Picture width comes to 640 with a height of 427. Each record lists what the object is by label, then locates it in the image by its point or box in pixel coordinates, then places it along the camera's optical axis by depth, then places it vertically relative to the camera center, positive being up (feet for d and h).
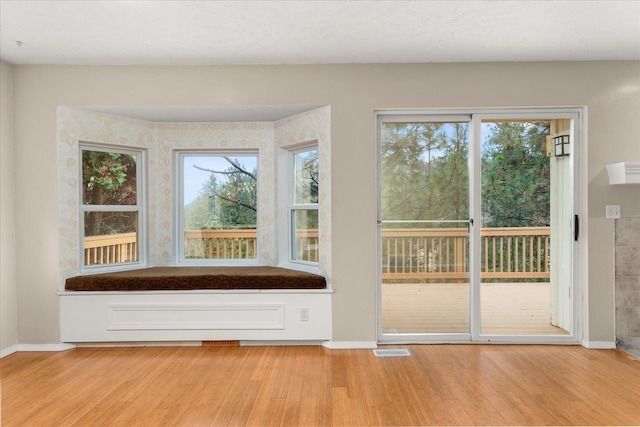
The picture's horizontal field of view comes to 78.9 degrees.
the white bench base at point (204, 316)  11.06 -2.90
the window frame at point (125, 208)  11.86 +0.22
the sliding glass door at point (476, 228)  11.24 -0.43
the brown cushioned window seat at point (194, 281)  11.05 -1.92
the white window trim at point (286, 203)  13.02 +0.37
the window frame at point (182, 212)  13.37 +0.09
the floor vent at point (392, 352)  10.48 -3.79
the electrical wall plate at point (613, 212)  10.85 +0.02
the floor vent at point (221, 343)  11.23 -3.72
